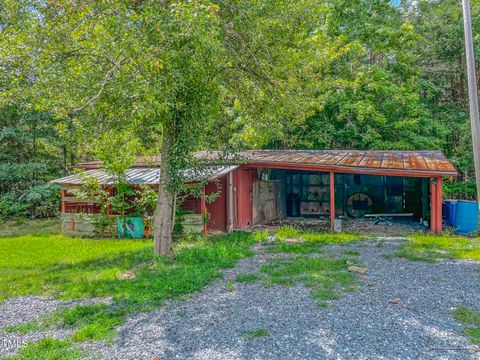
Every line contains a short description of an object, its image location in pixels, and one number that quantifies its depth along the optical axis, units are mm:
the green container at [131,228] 10398
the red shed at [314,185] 9952
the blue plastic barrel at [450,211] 10844
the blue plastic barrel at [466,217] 10188
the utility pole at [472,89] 8164
